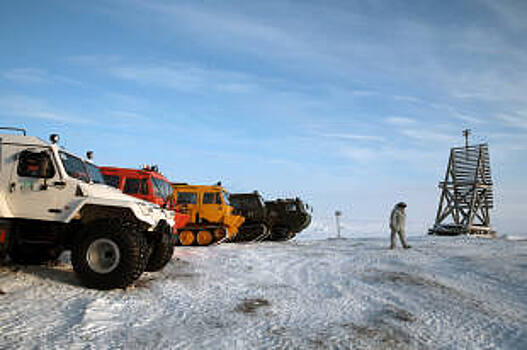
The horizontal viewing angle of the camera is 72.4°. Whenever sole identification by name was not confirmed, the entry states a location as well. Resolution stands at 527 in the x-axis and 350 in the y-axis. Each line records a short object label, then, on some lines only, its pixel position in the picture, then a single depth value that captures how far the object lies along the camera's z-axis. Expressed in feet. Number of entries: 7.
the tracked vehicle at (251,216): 53.36
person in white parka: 38.11
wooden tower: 69.82
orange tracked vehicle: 43.39
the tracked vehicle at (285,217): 57.93
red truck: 31.65
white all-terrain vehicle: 16.83
